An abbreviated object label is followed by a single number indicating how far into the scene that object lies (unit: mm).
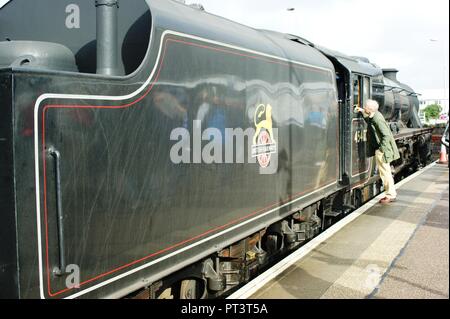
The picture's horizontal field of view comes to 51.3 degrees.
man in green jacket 7723
